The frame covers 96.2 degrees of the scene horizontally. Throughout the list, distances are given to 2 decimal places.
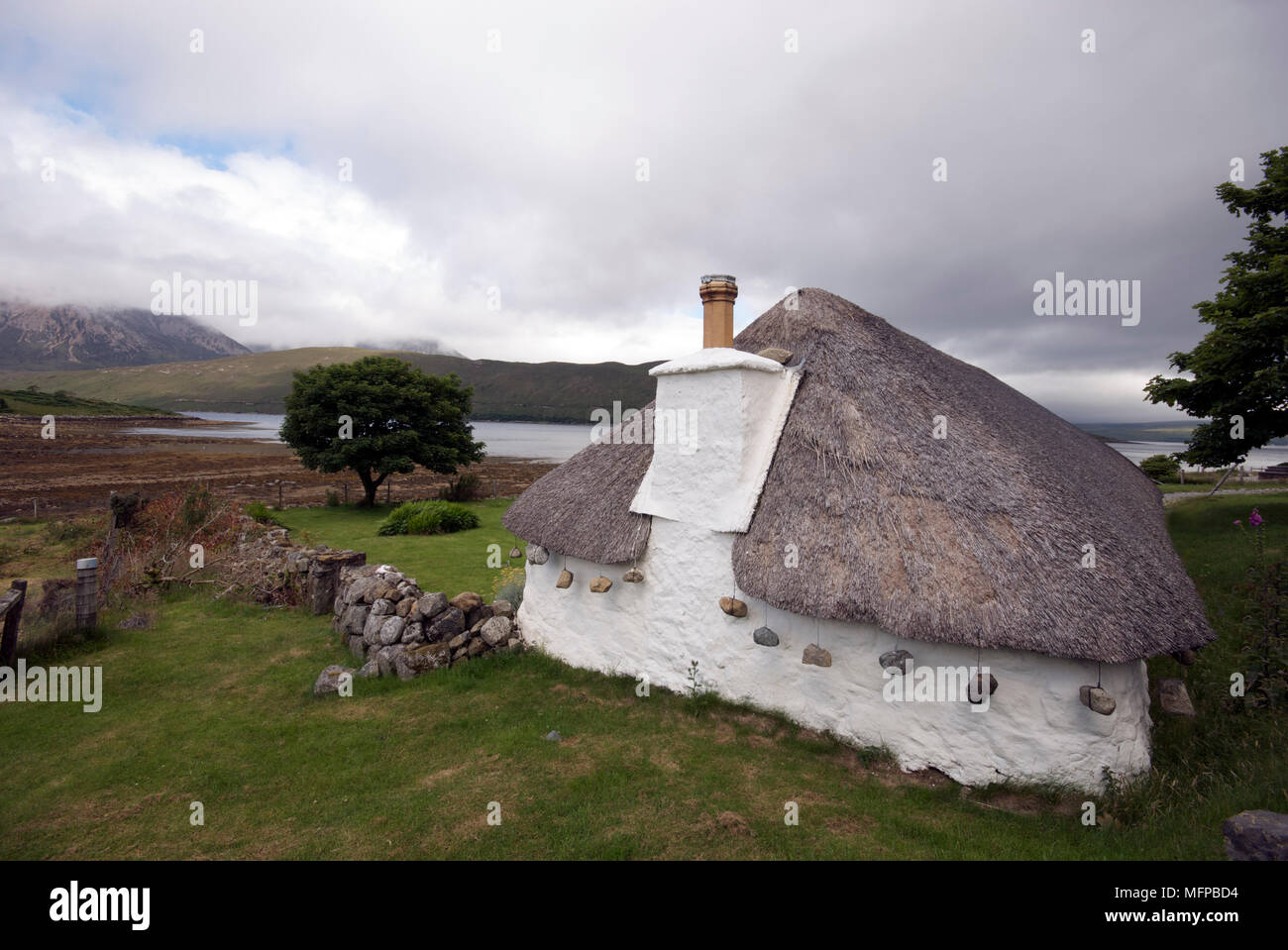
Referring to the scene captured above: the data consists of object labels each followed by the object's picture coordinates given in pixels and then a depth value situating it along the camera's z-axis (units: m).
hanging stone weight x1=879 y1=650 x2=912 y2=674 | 5.96
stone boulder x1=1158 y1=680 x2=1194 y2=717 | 6.44
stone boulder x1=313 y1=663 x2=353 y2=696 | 8.27
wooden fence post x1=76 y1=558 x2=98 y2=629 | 9.80
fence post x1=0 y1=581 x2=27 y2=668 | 8.62
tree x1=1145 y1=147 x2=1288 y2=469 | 13.07
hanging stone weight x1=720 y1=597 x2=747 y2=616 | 7.02
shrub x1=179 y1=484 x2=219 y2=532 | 15.66
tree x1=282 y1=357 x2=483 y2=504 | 24.02
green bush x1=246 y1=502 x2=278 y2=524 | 20.47
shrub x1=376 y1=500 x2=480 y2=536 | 19.88
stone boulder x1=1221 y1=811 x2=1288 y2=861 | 3.65
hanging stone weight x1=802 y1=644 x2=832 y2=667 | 6.27
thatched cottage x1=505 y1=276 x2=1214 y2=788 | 5.61
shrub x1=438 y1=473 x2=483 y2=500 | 27.96
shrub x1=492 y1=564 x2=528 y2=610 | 11.09
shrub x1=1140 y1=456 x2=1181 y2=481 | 32.53
